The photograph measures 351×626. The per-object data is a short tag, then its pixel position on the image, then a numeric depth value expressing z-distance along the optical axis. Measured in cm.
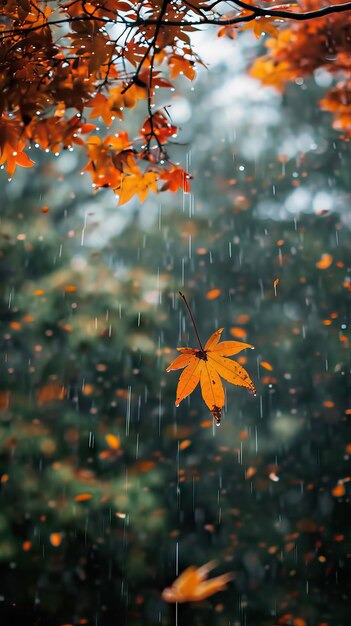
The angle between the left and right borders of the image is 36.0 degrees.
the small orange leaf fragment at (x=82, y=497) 329
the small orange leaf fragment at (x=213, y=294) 379
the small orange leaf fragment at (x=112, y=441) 342
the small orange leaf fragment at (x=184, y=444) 354
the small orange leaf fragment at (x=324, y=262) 382
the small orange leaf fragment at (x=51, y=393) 346
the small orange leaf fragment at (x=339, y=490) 346
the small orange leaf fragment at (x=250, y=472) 357
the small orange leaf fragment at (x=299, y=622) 329
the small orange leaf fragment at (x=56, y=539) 323
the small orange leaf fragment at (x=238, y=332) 374
